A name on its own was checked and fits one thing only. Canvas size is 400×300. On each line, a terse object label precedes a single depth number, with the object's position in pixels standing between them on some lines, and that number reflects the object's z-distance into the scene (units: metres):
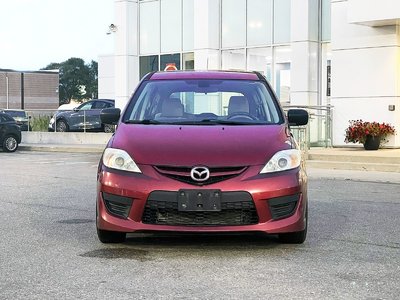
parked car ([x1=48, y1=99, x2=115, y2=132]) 32.12
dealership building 20.38
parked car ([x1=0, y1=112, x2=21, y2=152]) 26.45
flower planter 19.73
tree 144.62
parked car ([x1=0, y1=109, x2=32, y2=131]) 34.09
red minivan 6.44
